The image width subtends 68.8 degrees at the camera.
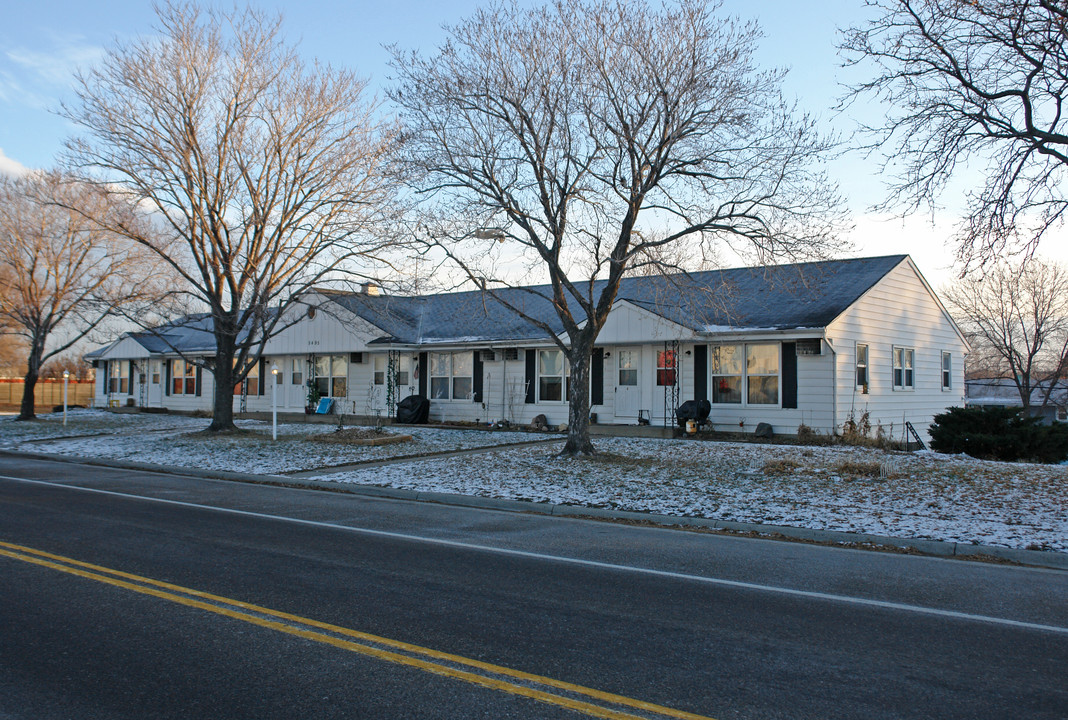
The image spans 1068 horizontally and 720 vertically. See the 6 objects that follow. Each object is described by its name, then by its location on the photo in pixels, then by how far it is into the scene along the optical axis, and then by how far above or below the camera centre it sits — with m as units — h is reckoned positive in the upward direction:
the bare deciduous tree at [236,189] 21.16 +5.52
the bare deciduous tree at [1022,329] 39.81 +2.72
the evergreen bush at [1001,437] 16.81 -1.22
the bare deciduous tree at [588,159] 14.27 +4.36
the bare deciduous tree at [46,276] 30.38 +4.57
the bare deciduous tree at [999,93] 11.48 +4.46
